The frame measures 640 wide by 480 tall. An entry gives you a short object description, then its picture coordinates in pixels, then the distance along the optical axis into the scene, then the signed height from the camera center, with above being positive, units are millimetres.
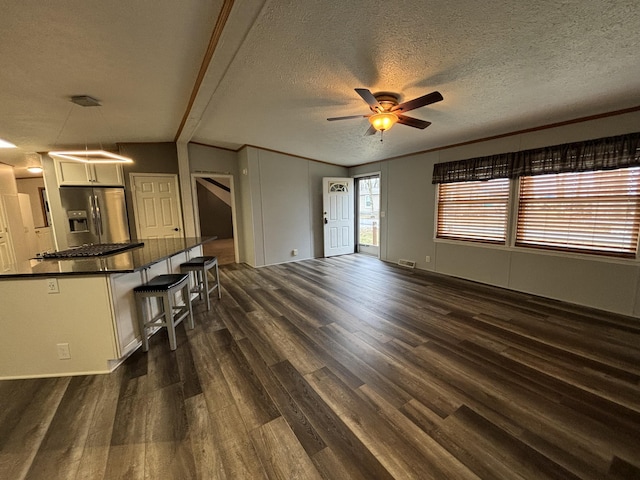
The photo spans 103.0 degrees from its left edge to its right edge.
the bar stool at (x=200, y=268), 3141 -714
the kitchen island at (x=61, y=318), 1905 -806
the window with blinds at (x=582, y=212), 2818 -141
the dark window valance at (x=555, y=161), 2727 +524
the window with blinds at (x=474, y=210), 3855 -113
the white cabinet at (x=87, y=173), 4441 +707
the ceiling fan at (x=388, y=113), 2461 +930
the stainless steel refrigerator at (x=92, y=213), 4430 -2
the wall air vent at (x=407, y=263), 5150 -1193
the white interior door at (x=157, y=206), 4754 +106
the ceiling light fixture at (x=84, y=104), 2809 +1263
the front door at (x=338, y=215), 5982 -206
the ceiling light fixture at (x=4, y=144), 2074 +593
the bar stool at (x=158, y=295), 2246 -778
